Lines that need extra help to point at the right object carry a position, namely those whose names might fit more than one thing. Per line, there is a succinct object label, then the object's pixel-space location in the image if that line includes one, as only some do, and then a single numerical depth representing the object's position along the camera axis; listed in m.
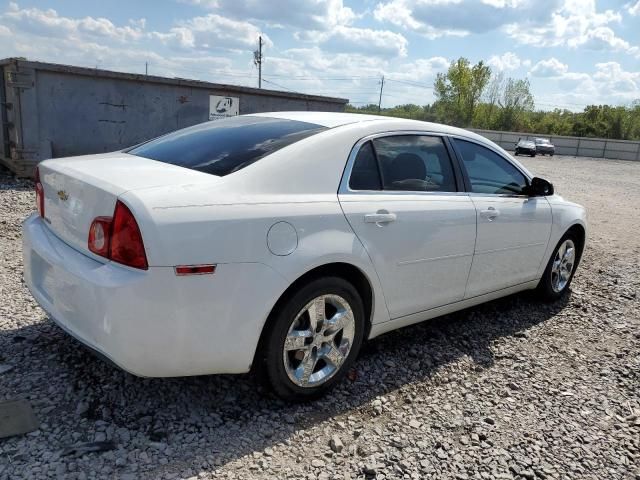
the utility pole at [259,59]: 58.37
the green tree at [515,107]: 66.25
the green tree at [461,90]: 66.25
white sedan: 2.40
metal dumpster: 8.90
